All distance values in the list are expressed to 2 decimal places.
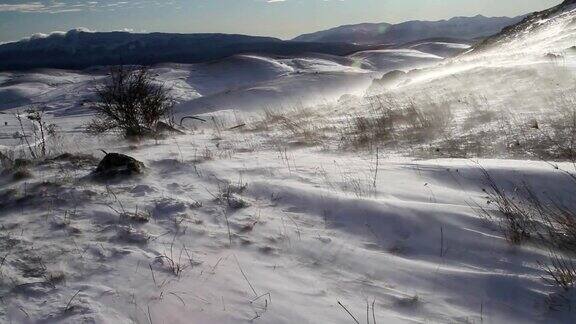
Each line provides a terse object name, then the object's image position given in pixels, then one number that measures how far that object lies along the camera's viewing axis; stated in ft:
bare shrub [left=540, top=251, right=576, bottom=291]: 7.22
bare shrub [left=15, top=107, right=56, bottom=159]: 20.67
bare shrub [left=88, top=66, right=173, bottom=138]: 28.45
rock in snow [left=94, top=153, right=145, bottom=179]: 14.89
